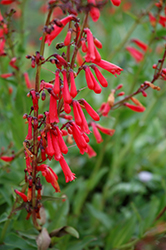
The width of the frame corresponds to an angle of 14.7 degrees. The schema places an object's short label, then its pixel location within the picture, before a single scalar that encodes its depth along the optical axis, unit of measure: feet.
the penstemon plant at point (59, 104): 1.72
